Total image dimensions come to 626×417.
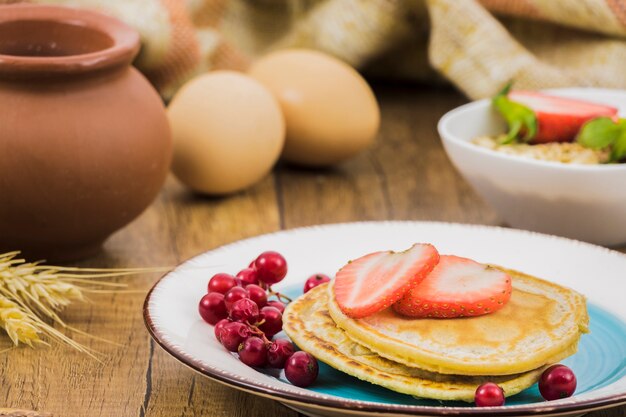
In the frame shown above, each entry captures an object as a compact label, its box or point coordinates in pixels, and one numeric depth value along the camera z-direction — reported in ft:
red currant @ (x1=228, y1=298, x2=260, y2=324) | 2.30
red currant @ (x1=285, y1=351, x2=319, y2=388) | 2.20
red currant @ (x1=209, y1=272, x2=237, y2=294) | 2.37
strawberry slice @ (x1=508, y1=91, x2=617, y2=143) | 2.80
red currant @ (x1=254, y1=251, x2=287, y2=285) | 2.43
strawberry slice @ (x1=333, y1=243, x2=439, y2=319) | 2.20
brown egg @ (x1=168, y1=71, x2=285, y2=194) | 2.92
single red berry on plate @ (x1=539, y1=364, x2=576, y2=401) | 2.16
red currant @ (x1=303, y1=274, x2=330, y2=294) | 2.43
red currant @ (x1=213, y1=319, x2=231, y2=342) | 2.28
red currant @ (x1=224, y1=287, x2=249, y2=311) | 2.33
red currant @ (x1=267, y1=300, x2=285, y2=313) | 2.38
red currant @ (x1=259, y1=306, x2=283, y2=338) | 2.33
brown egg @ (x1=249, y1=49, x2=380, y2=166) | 3.07
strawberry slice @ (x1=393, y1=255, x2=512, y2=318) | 2.21
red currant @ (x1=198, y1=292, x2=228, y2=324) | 2.32
